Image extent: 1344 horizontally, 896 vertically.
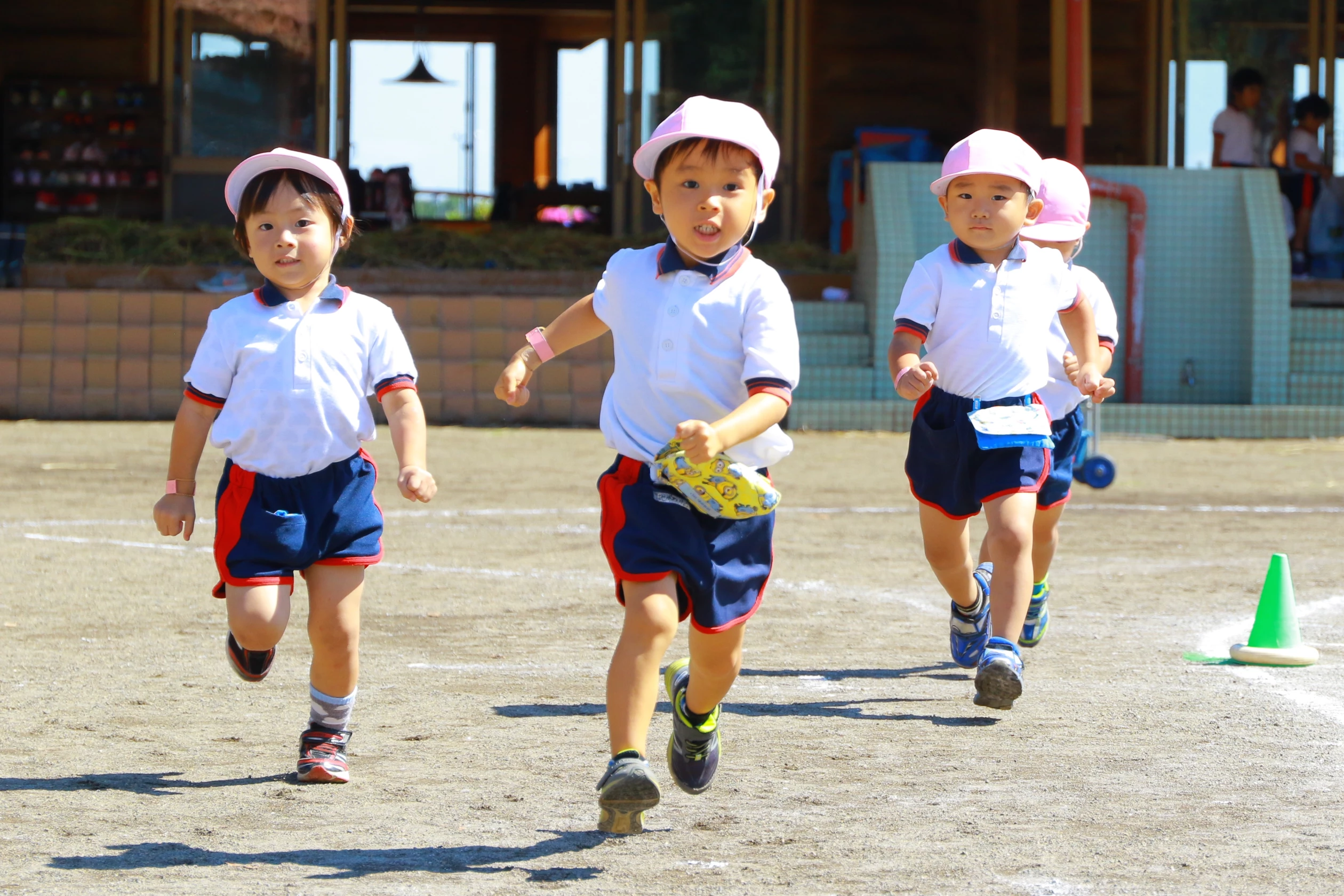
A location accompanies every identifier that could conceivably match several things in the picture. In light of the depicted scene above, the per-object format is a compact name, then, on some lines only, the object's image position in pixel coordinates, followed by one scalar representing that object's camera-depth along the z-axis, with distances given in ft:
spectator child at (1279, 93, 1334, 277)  100.01
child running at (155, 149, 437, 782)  25.25
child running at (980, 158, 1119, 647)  35.91
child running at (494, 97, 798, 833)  23.24
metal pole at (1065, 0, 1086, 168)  81.71
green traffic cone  33.91
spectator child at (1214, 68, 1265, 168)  97.86
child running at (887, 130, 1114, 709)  31.40
